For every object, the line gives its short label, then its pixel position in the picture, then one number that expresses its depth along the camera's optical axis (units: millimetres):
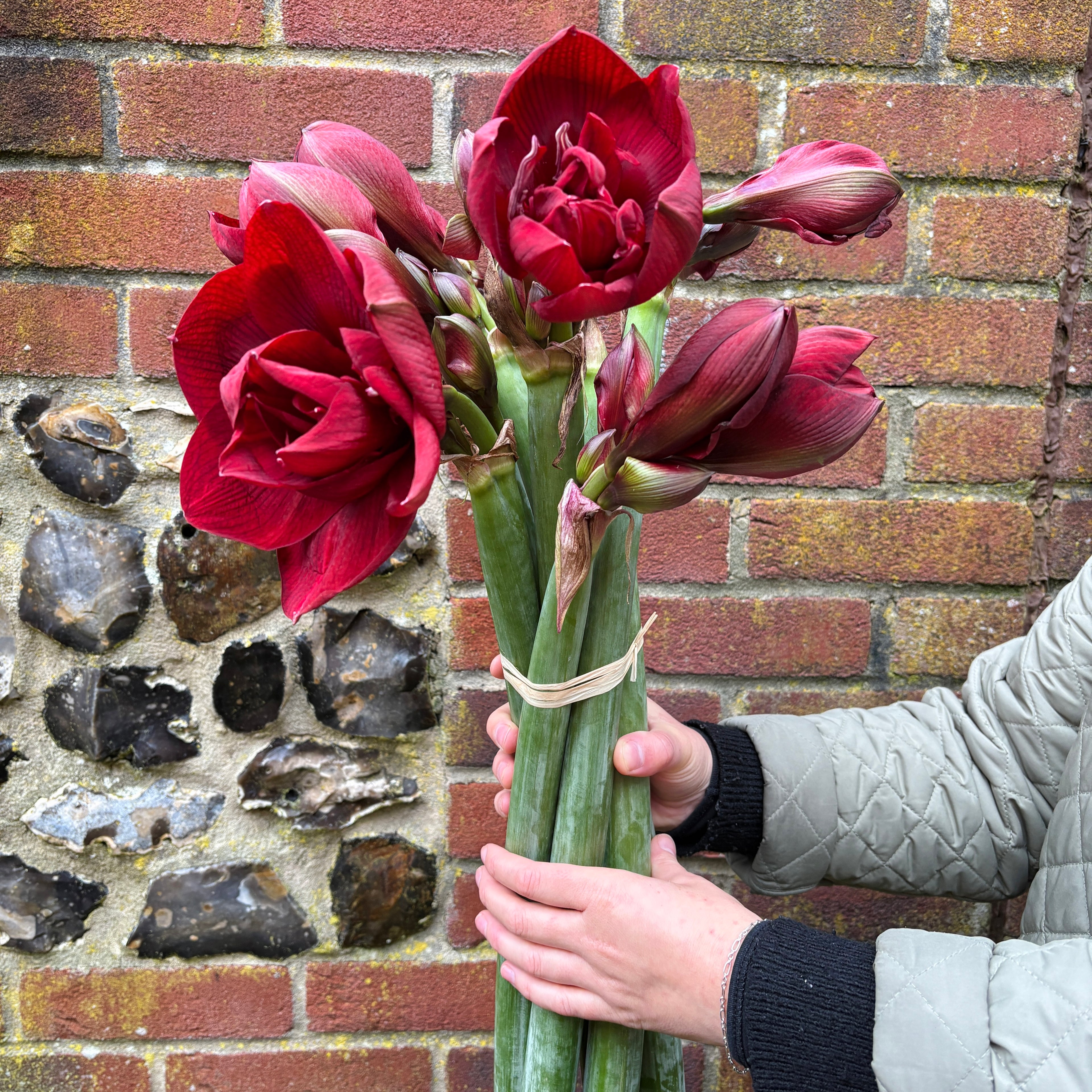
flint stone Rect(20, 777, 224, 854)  860
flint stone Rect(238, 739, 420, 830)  870
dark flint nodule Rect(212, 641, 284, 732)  859
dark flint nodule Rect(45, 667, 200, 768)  846
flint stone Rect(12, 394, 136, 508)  816
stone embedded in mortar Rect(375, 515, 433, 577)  843
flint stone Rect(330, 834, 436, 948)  885
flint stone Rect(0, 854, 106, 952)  865
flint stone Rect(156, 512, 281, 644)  836
